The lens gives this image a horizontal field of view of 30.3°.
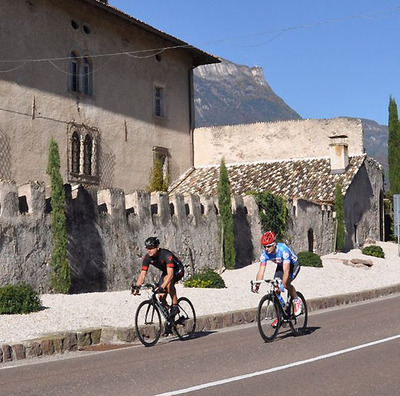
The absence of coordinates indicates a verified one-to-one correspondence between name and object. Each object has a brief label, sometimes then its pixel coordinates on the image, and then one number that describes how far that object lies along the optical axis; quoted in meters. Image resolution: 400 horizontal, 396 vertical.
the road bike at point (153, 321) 12.18
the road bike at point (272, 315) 11.80
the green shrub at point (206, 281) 21.39
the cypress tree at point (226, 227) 26.02
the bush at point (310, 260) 27.83
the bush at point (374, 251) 33.78
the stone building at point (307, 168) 35.47
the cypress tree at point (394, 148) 45.81
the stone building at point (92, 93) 27.88
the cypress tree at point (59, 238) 18.91
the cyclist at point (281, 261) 12.08
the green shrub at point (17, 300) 14.75
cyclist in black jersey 12.10
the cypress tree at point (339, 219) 34.03
